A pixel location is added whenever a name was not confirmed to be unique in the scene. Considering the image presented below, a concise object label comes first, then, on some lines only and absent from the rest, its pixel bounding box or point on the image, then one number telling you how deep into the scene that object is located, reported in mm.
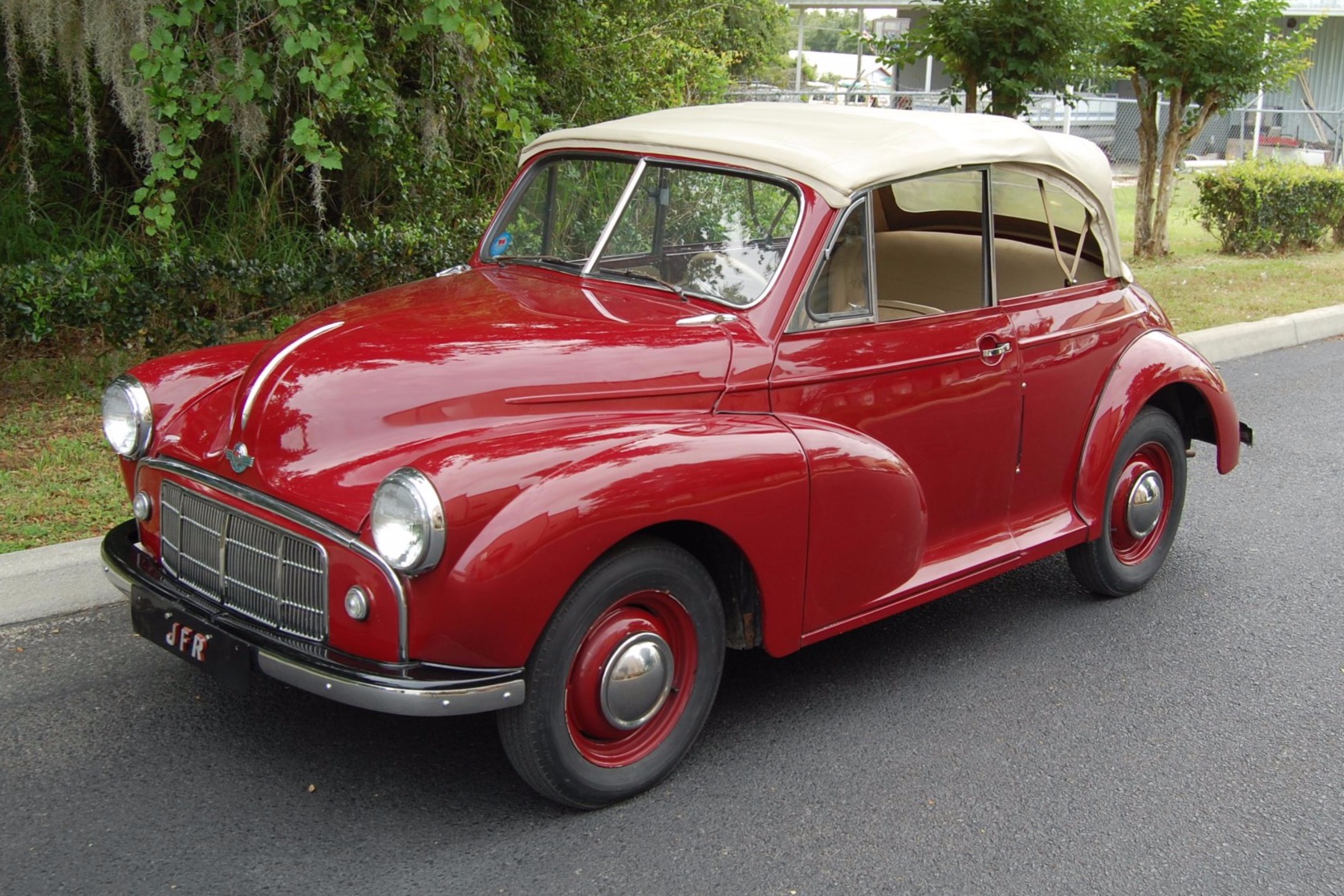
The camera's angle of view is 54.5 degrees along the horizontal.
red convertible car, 3082
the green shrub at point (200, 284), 6508
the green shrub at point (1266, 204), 13375
